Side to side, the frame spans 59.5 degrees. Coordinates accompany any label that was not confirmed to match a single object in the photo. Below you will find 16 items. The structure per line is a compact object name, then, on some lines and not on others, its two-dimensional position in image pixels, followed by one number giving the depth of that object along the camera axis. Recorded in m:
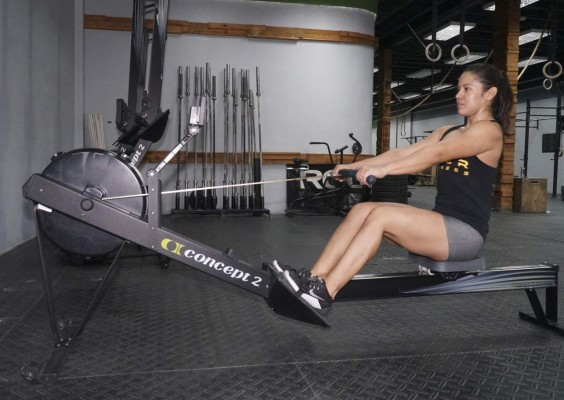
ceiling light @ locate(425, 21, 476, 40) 9.11
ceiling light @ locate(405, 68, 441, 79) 14.21
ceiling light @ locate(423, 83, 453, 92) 16.00
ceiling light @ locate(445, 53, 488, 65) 11.96
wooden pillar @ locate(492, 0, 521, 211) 7.15
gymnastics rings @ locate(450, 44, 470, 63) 5.83
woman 1.81
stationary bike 6.27
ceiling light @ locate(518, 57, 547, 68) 11.91
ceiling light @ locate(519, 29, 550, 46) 9.59
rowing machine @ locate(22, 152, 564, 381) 1.74
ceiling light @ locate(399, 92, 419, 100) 19.05
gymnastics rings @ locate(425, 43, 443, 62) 5.70
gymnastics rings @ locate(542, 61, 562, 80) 6.38
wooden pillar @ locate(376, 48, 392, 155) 11.72
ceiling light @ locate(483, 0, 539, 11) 7.71
